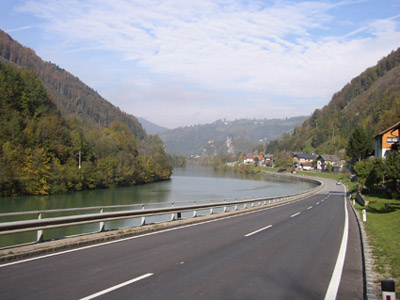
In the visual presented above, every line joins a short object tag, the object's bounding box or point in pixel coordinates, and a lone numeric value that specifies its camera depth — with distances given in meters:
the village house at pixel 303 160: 151.59
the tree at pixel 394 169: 30.85
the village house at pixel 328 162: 126.59
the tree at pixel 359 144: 82.56
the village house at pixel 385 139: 55.84
